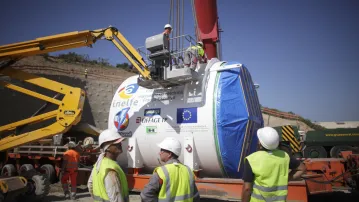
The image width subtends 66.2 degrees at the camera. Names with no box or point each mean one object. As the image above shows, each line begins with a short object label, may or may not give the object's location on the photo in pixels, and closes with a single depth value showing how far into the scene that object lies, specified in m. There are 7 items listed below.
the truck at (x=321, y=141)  17.22
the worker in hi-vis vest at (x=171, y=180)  3.22
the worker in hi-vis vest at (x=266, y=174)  3.60
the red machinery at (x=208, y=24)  10.99
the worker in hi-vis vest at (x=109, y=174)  3.09
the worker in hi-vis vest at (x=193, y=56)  7.47
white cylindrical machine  7.07
